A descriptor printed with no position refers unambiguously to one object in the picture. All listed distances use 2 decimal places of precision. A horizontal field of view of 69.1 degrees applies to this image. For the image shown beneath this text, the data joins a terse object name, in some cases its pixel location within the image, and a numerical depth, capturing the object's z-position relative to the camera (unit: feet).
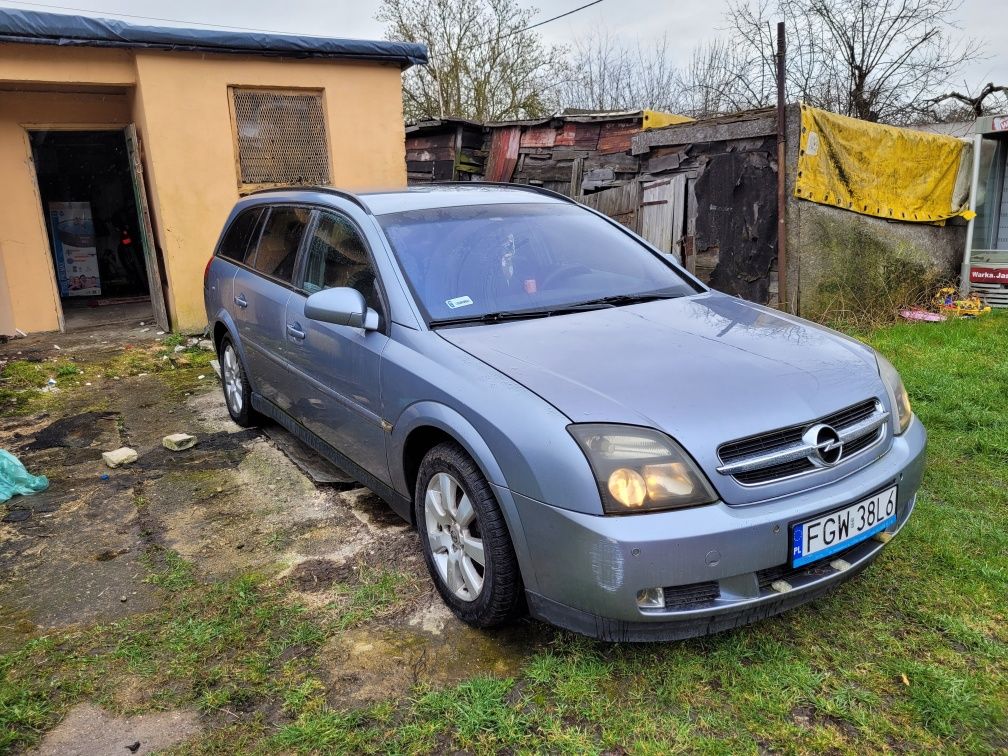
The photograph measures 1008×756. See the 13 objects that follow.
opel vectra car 7.11
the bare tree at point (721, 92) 59.67
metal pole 24.82
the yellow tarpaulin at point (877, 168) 25.76
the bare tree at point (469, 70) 59.57
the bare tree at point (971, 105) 44.46
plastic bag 13.92
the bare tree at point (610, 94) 69.67
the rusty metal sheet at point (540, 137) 38.96
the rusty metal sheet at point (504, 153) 40.57
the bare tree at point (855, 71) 55.26
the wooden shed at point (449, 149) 41.91
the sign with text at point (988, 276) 28.32
